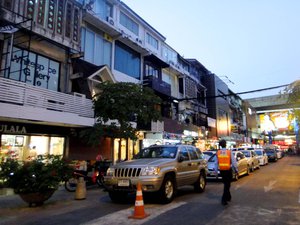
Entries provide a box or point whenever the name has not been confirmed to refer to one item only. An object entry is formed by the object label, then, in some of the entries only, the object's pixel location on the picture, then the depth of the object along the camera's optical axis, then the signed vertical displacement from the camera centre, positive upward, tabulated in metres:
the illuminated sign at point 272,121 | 44.72 +5.24
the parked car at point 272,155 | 28.16 -1.20
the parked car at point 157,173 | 6.72 -0.88
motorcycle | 10.28 -1.37
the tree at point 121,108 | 10.53 +1.74
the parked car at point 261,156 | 21.88 -1.05
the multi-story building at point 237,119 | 43.08 +5.93
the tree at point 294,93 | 13.90 +3.30
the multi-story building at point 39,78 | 10.49 +3.69
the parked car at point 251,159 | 15.92 -1.01
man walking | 6.90 -0.62
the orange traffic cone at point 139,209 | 5.39 -1.55
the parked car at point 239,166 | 12.38 -1.19
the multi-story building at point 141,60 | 16.25 +7.58
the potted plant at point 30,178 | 6.67 -1.01
